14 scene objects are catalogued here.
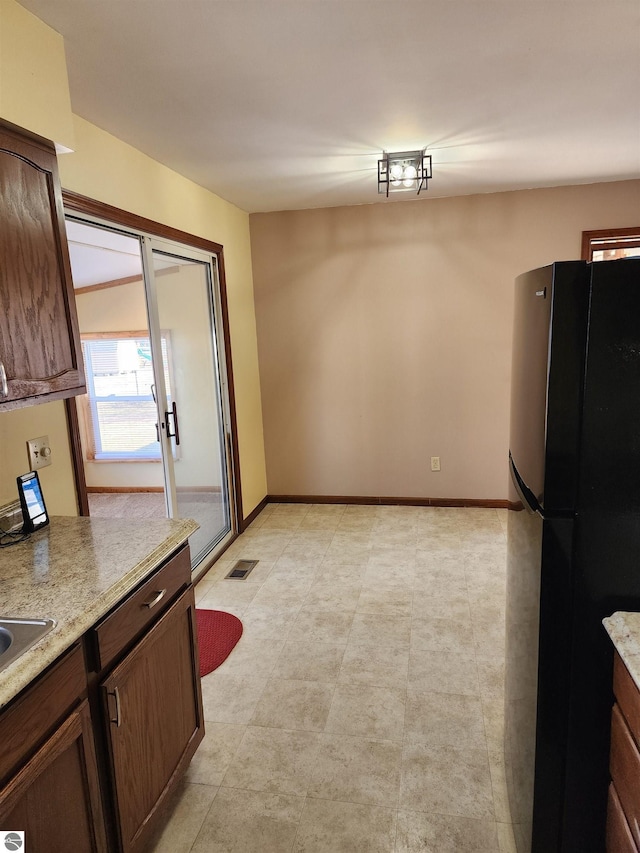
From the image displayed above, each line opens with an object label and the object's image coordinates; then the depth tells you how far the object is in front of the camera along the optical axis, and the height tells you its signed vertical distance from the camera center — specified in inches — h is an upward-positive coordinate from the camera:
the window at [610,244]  150.9 +24.5
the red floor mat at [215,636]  100.8 -58.8
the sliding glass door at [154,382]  122.1 -10.3
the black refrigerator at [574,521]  44.5 -17.1
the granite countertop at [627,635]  41.0 -25.3
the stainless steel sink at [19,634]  43.9 -24.3
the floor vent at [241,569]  135.1 -58.2
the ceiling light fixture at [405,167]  116.3 +38.0
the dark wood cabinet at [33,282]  57.1 +8.2
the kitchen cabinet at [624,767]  42.4 -36.8
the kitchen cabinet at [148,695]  54.3 -39.6
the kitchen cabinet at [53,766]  41.1 -34.5
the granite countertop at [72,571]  45.6 -24.0
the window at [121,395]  205.0 -17.8
